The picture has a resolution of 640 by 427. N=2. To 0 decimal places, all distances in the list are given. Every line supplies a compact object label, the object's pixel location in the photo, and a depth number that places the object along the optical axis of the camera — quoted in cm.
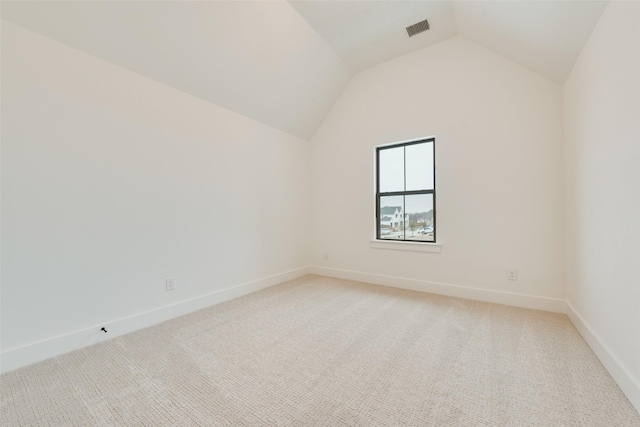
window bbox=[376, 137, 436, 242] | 334
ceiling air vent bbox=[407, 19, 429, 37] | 285
